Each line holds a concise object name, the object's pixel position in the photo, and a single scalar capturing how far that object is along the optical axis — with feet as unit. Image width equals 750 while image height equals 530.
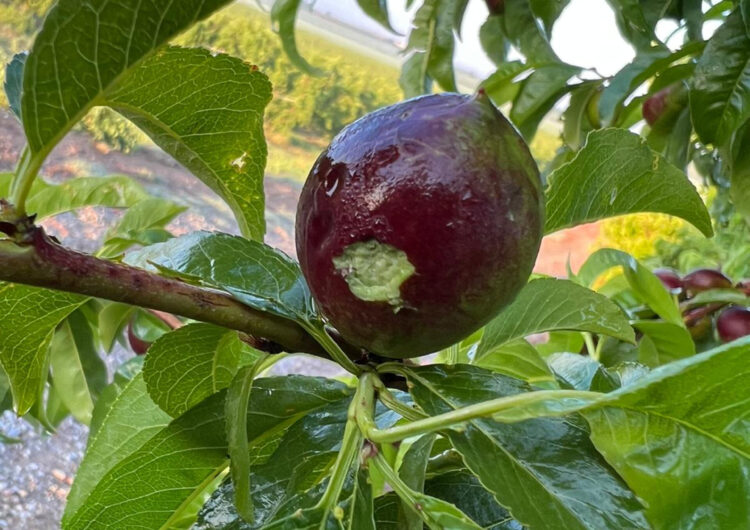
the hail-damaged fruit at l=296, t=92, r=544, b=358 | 0.94
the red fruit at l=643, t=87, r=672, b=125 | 2.79
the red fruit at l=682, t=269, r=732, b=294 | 2.73
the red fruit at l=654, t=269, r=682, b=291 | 2.92
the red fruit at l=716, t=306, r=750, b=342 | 2.47
